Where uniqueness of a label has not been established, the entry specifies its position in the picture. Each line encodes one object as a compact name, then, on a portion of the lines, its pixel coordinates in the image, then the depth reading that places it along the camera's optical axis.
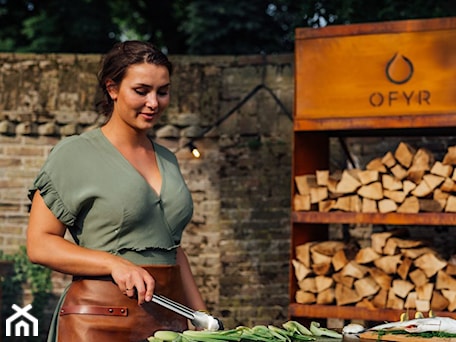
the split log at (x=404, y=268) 6.17
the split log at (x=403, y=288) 6.12
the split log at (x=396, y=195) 6.01
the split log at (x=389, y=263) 6.21
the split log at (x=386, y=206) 6.00
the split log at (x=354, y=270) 6.23
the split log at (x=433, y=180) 6.01
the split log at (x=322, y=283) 6.24
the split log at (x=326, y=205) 6.21
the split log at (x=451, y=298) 6.00
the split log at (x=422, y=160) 6.11
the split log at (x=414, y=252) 6.20
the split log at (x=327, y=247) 6.30
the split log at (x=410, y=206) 5.96
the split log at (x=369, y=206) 6.08
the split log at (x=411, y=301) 6.11
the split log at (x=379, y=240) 6.30
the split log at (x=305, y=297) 6.23
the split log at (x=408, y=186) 6.03
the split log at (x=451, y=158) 6.12
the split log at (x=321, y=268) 6.28
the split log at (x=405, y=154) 6.18
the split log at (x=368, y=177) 6.15
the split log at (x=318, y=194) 6.21
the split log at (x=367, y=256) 6.27
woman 3.09
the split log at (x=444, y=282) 6.04
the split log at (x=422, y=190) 5.99
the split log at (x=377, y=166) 6.22
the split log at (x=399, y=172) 6.14
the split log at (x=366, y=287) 6.14
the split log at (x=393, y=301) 6.13
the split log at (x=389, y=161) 6.22
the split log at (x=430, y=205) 5.95
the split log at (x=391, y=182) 6.05
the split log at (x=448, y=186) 5.98
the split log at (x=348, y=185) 6.18
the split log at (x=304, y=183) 6.27
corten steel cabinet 5.84
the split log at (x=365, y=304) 6.13
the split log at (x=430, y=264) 6.11
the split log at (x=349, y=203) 6.15
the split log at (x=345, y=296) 6.18
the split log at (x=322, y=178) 6.25
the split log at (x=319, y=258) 6.27
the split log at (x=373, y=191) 6.07
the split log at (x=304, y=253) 6.28
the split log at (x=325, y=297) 6.24
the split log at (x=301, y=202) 6.24
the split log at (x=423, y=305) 6.05
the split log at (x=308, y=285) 6.25
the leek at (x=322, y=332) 3.19
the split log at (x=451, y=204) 5.91
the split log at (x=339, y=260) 6.32
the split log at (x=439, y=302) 6.05
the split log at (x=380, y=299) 6.15
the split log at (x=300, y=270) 6.26
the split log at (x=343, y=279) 6.23
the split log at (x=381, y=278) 6.19
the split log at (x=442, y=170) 6.04
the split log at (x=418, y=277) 6.11
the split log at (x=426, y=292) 6.07
